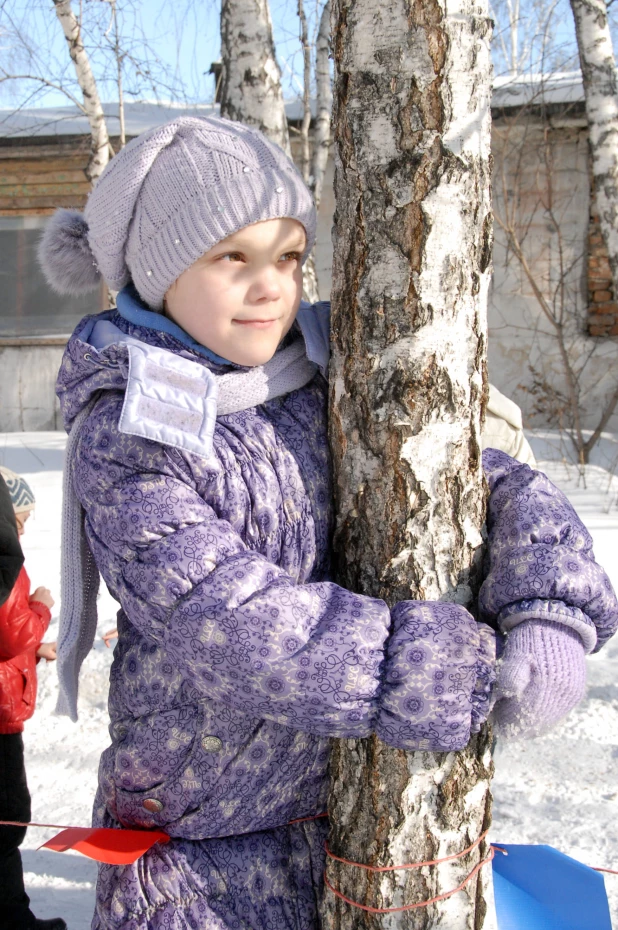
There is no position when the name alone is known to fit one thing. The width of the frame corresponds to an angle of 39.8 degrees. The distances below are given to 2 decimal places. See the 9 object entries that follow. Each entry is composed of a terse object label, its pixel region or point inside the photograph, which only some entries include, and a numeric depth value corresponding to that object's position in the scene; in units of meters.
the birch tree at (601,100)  5.62
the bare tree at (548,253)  8.43
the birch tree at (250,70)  4.84
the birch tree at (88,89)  6.29
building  8.45
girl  1.09
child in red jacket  2.22
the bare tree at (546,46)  8.37
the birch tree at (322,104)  7.10
